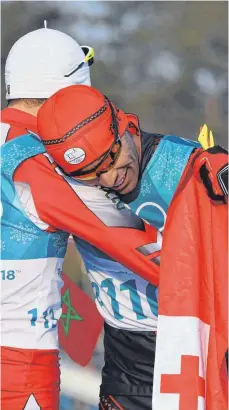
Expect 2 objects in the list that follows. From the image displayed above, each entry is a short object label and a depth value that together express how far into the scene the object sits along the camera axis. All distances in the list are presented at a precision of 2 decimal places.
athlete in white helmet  6.87
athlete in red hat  6.55
